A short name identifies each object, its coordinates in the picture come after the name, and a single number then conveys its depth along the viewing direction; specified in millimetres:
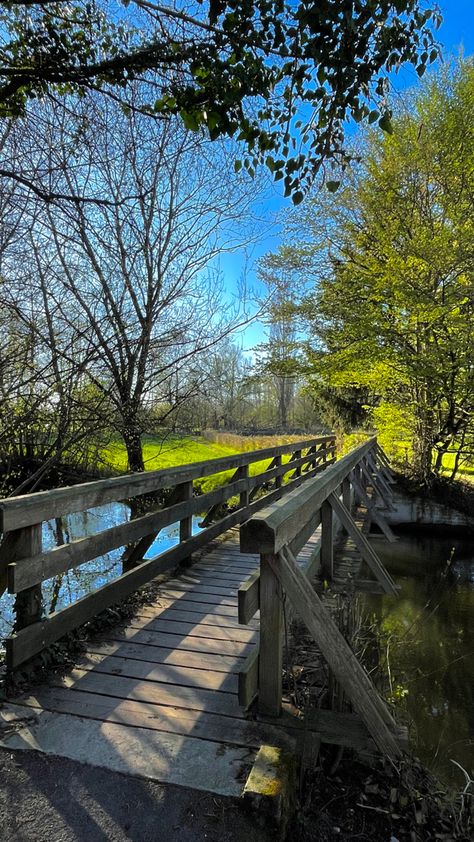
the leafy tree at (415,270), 10992
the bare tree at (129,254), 5480
